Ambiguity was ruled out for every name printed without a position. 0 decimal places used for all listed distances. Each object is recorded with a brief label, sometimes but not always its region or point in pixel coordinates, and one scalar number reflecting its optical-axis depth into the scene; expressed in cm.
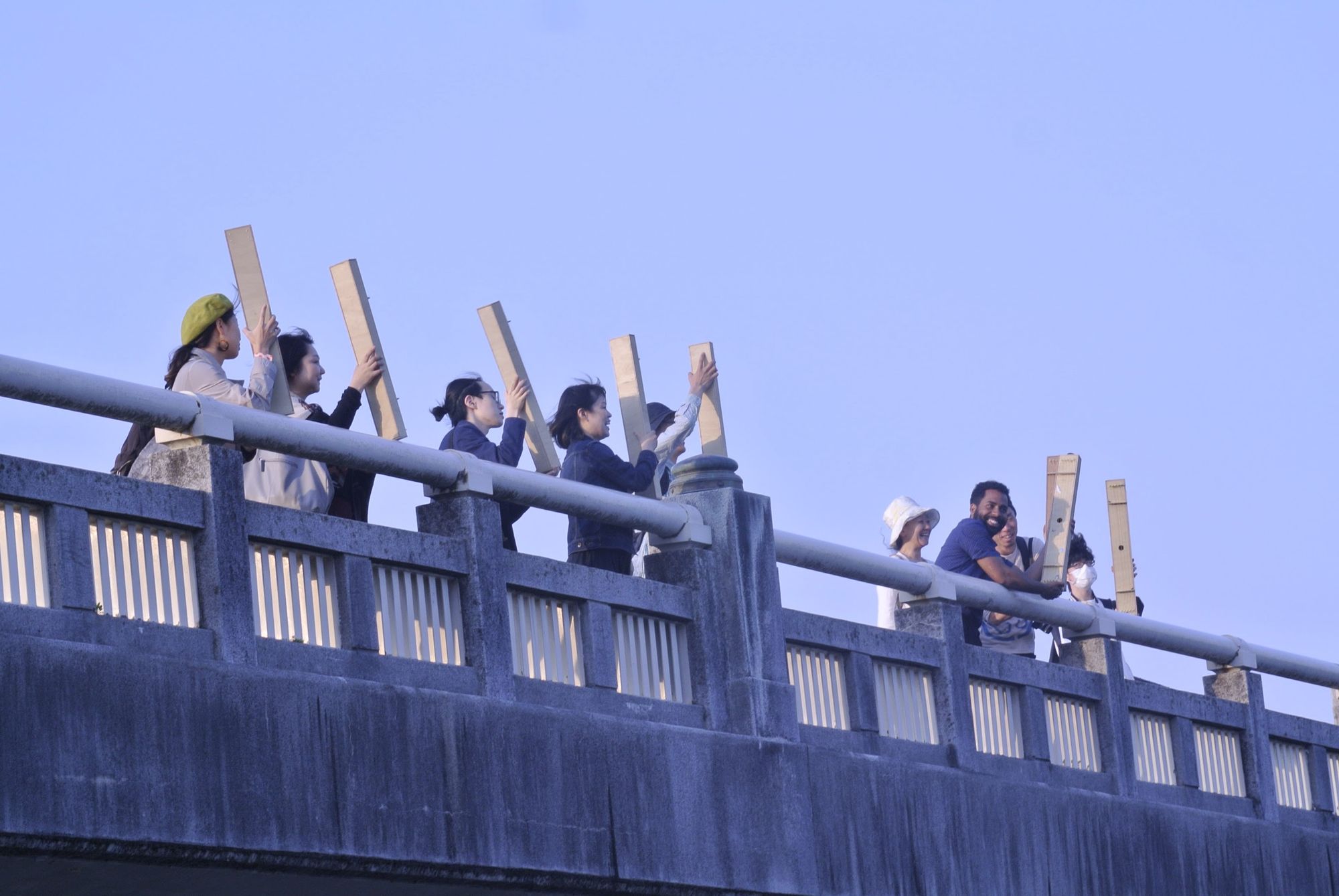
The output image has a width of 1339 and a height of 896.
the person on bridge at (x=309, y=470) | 1641
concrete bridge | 1316
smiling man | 2244
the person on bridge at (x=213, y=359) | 1586
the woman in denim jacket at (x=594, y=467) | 1862
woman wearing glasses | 1867
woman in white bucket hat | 2273
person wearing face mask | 2806
